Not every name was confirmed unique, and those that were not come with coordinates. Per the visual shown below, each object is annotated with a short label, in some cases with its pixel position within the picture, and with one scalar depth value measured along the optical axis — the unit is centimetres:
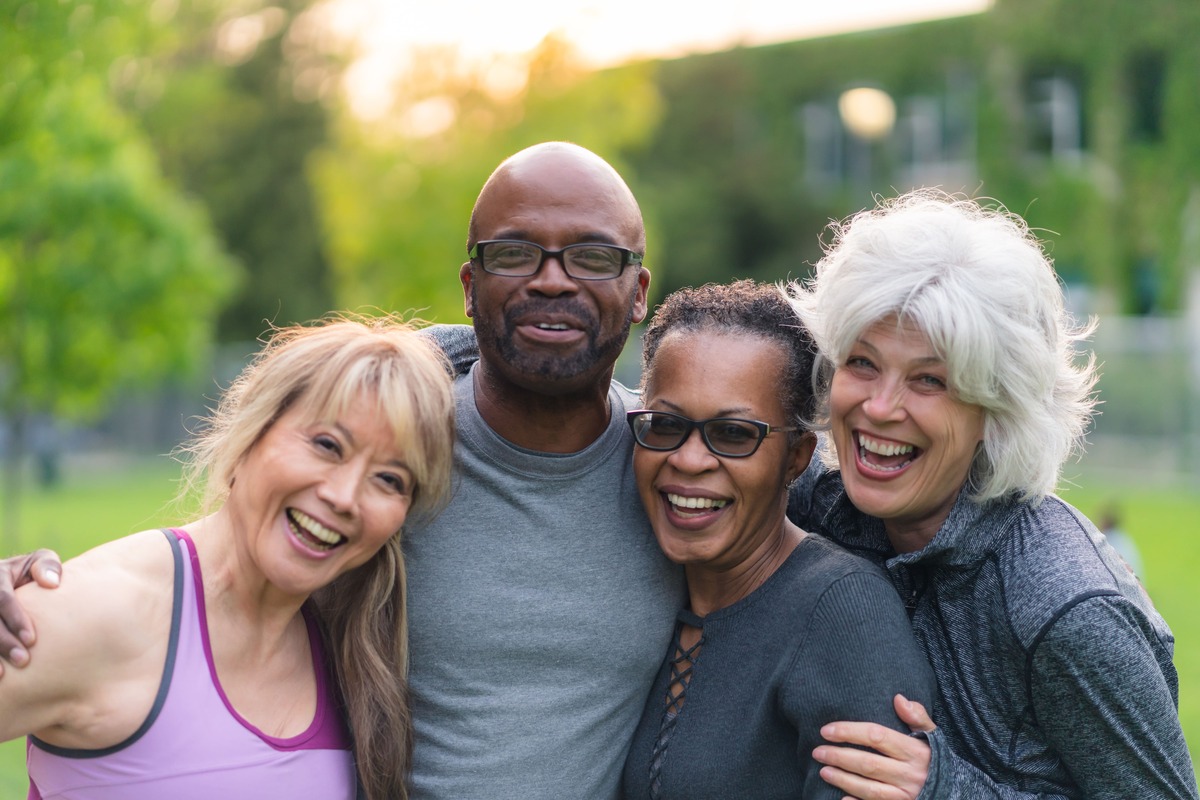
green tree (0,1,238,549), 1228
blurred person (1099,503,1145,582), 965
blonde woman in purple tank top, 272
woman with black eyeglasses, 291
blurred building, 2298
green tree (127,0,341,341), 3581
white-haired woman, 286
